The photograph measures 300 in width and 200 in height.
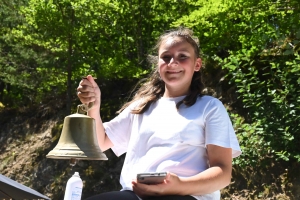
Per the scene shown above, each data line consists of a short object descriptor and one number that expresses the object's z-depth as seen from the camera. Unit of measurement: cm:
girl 212
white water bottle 210
